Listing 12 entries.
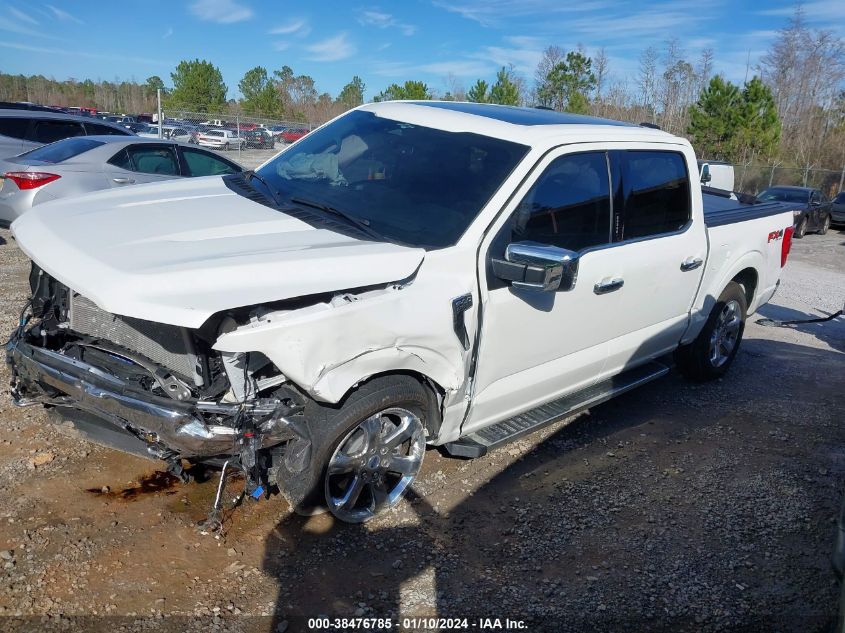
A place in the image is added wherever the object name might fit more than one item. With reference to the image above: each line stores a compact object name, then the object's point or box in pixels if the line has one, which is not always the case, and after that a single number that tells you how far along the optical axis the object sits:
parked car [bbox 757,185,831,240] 19.22
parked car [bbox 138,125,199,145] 24.12
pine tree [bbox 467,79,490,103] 35.12
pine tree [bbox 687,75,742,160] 34.06
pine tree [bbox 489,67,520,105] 34.94
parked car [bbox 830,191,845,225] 20.73
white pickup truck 2.85
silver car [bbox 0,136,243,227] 8.17
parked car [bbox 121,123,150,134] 28.41
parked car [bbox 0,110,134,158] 10.72
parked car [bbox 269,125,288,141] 25.24
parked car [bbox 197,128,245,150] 23.48
